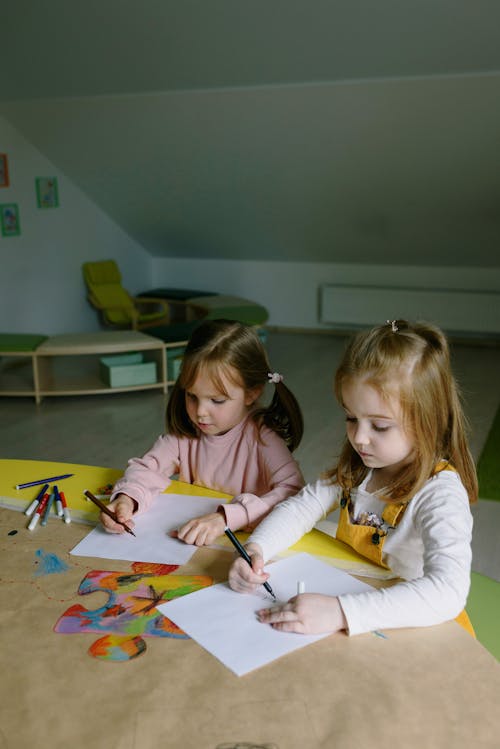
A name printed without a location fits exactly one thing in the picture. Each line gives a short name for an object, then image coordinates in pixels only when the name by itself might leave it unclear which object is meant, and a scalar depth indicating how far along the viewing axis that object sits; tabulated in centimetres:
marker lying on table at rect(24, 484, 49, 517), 149
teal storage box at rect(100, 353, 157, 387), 502
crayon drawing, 103
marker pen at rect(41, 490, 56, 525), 145
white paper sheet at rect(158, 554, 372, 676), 100
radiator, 645
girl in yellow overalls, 119
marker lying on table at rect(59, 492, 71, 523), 146
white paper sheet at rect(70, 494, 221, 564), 132
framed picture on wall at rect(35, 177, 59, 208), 635
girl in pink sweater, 169
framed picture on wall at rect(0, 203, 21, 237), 587
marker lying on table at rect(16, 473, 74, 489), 163
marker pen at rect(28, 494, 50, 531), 142
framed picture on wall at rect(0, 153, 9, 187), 589
